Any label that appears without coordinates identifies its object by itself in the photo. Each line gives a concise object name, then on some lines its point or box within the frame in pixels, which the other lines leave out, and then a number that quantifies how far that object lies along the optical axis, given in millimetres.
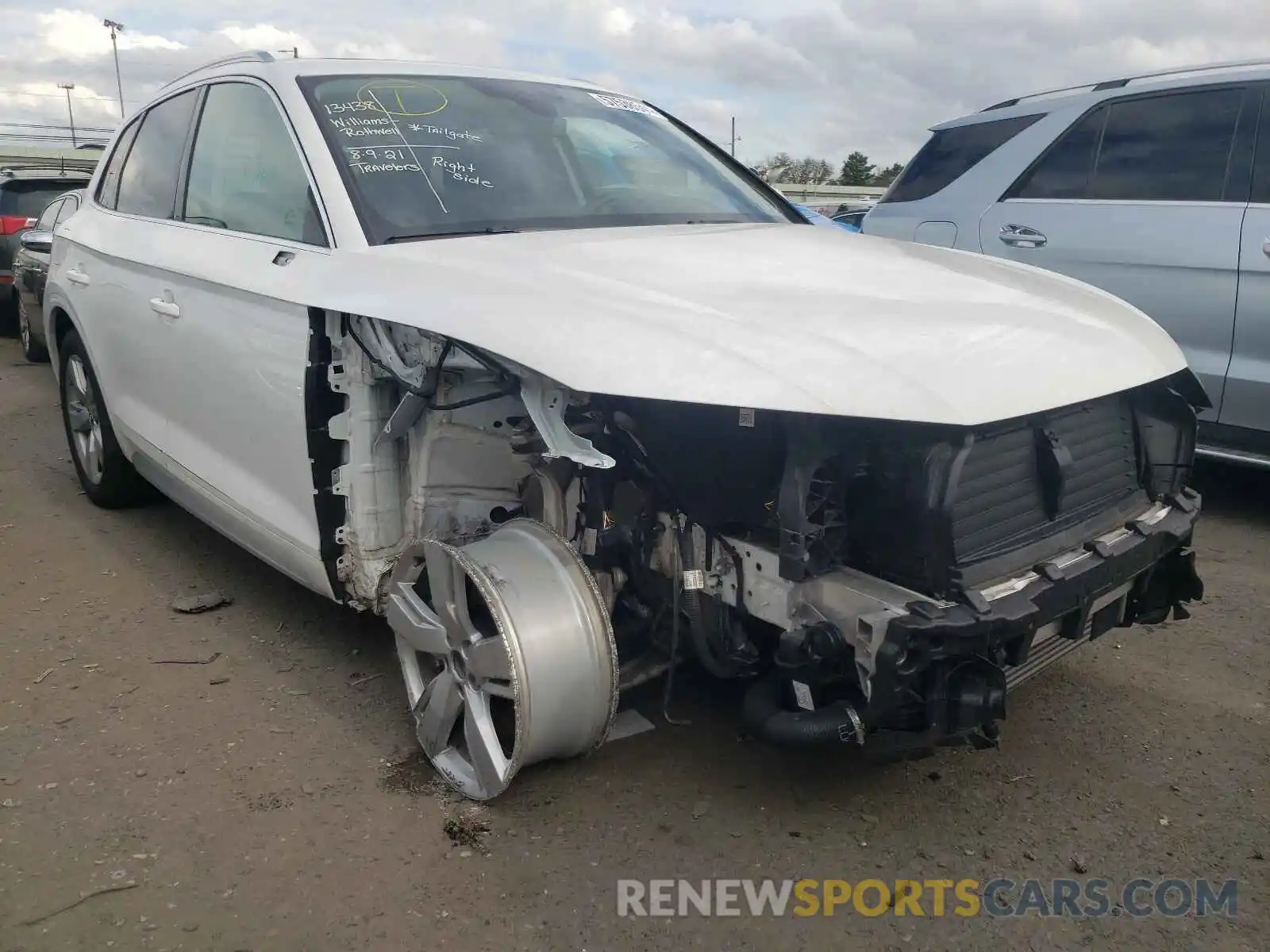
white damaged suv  2193
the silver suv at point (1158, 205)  4551
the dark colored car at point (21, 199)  10359
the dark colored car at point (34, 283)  8539
